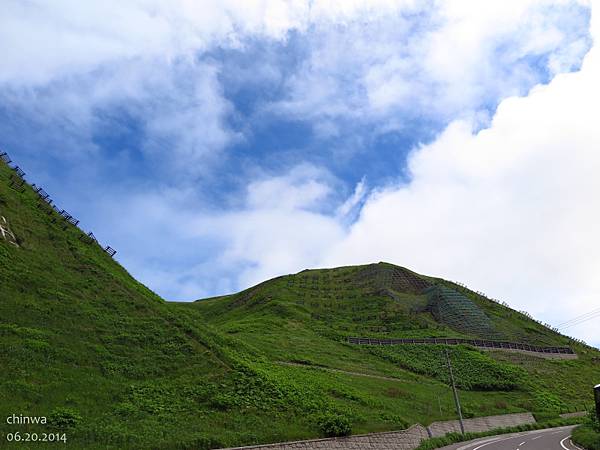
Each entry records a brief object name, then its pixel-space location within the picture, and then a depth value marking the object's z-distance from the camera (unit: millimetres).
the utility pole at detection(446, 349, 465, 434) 45156
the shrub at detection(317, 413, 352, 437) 31253
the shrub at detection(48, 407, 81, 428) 24172
